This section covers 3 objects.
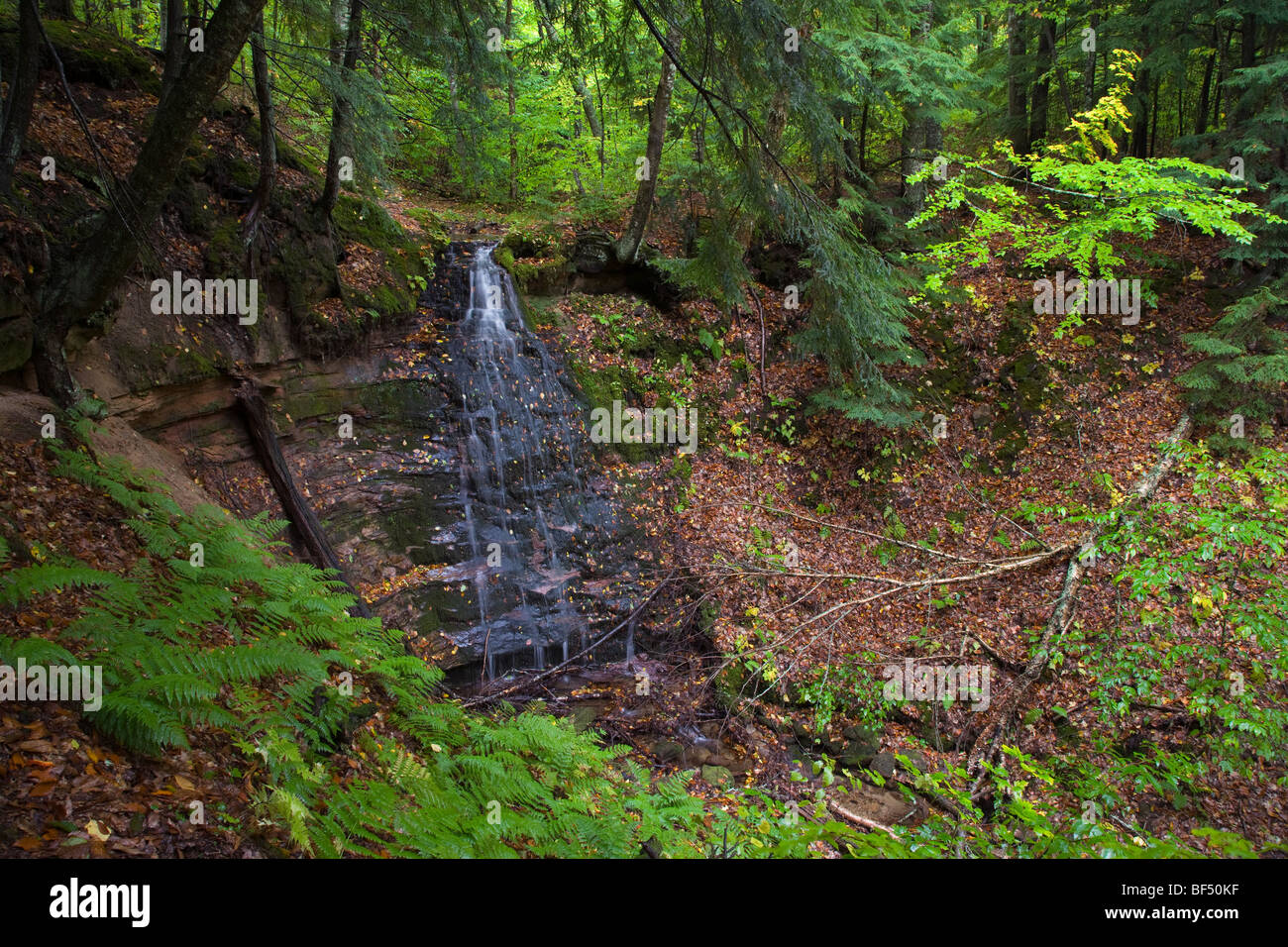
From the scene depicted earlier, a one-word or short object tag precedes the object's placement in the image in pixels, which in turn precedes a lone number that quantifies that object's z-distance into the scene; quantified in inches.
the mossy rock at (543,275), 472.4
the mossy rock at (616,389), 441.1
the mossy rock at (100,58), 296.7
